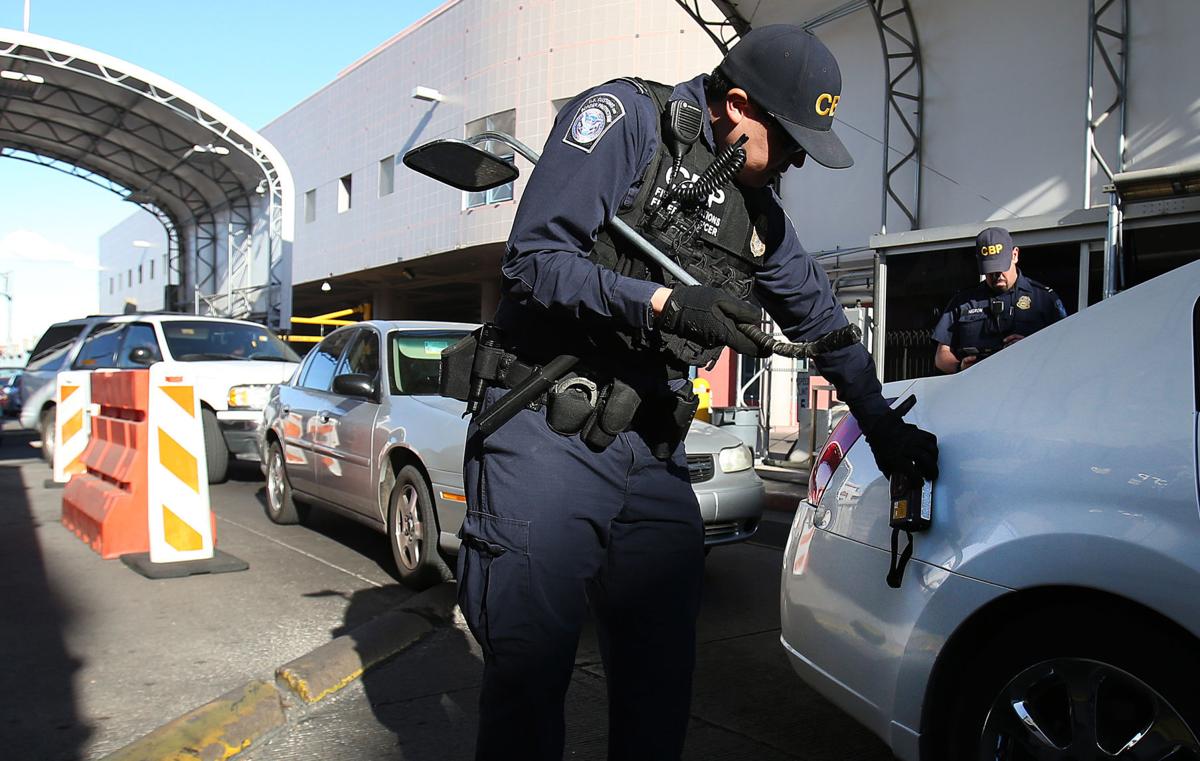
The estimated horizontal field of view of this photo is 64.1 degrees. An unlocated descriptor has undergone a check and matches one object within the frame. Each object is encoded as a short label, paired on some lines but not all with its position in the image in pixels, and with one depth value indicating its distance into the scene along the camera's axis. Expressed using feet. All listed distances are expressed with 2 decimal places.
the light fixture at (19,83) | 60.64
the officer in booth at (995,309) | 17.84
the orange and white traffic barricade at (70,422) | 28.89
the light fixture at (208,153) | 69.41
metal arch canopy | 61.26
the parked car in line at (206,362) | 29.91
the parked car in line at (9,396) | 64.44
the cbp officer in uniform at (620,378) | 6.06
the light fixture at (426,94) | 64.49
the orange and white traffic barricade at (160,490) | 17.87
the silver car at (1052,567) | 6.49
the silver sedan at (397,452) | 16.42
